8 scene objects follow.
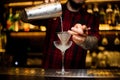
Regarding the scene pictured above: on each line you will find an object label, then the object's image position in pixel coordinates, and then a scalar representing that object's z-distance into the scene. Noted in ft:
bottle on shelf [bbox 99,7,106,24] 8.36
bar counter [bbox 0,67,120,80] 3.28
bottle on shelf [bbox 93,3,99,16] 8.38
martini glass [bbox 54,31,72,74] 3.75
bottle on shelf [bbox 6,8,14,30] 8.84
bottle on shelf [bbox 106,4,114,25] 8.31
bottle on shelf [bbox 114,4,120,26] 8.30
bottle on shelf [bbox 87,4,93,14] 8.38
